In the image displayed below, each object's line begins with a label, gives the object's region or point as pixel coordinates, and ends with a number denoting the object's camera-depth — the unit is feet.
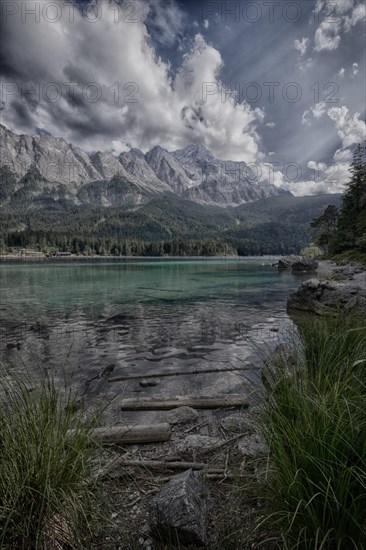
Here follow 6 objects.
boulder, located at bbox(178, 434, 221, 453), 16.63
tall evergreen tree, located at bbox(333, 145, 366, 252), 170.78
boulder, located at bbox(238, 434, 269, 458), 13.44
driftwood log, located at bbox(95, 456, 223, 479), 13.38
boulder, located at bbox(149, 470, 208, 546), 9.32
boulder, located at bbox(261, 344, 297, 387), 13.33
